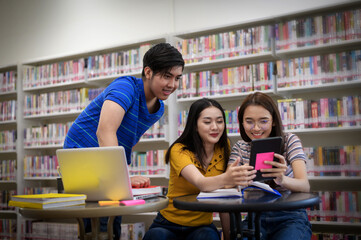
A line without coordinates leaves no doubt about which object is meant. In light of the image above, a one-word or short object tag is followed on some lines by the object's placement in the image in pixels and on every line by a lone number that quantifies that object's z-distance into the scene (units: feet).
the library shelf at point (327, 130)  10.50
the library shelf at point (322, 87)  10.59
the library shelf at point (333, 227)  10.73
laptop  4.51
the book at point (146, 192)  4.93
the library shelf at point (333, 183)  11.10
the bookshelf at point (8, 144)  16.15
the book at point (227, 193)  5.11
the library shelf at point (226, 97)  11.83
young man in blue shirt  5.51
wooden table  4.16
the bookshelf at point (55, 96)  14.17
